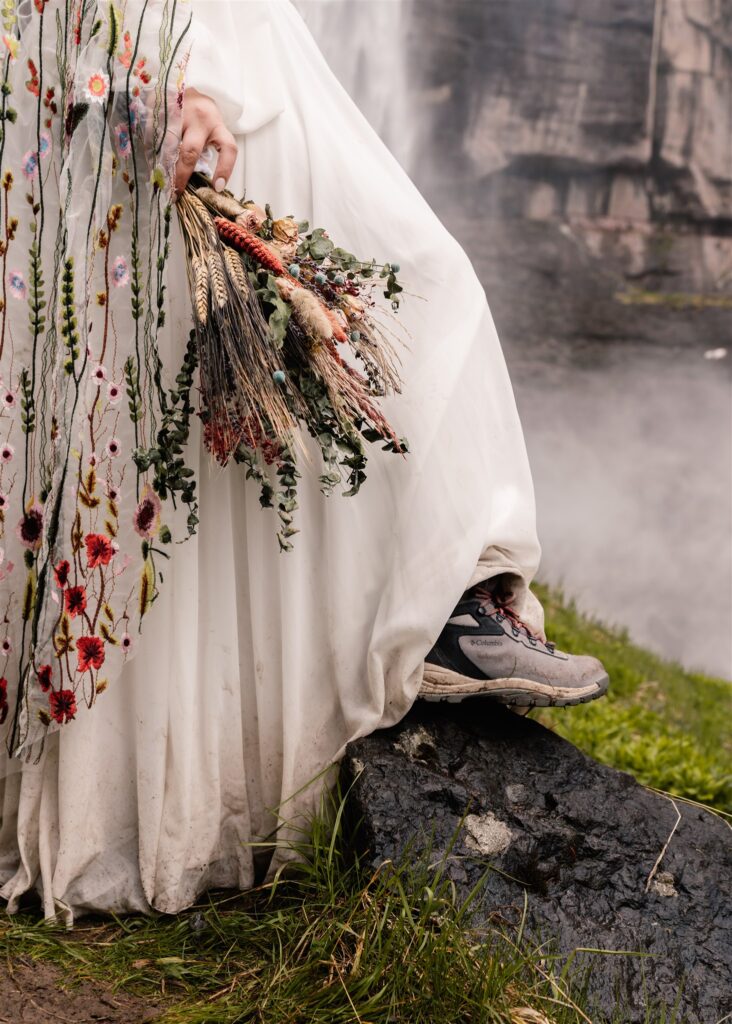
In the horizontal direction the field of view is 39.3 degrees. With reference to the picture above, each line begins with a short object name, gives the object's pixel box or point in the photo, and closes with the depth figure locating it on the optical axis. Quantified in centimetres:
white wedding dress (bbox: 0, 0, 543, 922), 187
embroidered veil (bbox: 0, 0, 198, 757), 172
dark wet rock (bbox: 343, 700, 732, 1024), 181
